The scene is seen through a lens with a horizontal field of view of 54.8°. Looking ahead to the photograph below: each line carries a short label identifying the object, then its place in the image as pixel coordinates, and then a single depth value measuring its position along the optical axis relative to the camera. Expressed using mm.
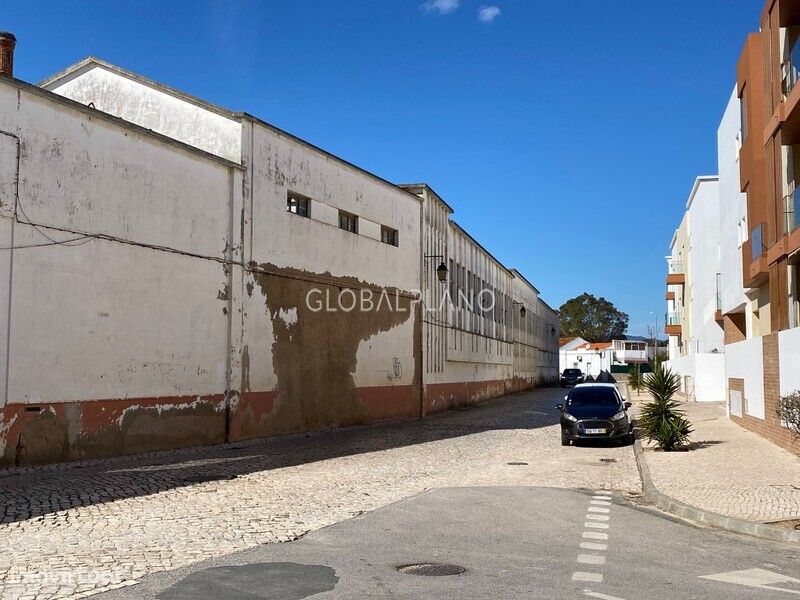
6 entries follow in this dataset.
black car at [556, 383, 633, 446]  18922
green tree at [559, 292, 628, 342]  137125
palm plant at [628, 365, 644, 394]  46650
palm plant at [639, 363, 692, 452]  17188
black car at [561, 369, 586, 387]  65375
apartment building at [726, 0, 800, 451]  17328
